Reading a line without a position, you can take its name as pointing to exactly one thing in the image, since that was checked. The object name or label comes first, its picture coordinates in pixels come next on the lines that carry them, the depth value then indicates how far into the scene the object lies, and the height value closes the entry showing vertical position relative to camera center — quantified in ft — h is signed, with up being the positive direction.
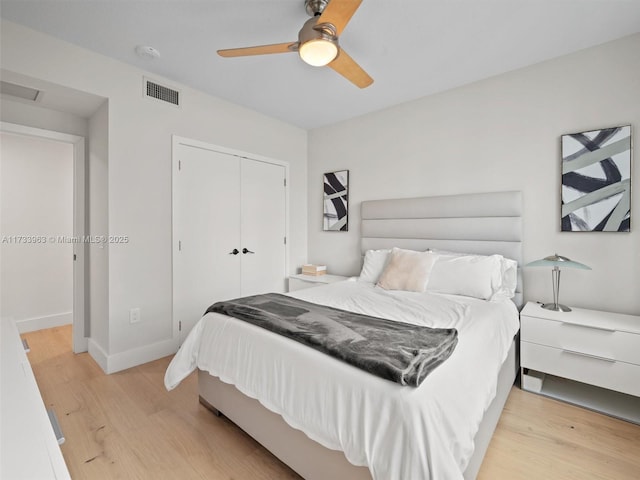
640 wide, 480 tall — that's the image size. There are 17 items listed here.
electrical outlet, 8.95 -2.31
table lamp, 7.32 -0.71
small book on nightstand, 13.08 -1.42
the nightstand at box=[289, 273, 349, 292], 12.16 -1.76
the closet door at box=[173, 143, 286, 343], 10.05 +0.27
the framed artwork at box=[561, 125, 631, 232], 7.45 +1.39
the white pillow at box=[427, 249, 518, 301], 8.27 -1.12
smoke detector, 7.93 +4.85
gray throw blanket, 3.94 -1.59
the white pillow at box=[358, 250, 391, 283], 10.28 -0.97
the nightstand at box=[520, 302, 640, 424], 6.42 -2.67
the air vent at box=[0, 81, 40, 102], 7.77 +3.82
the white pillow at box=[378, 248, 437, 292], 8.66 -1.02
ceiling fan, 5.22 +3.77
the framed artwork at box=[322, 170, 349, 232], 12.94 +1.49
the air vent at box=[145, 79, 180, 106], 9.20 +4.42
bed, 3.48 -2.21
